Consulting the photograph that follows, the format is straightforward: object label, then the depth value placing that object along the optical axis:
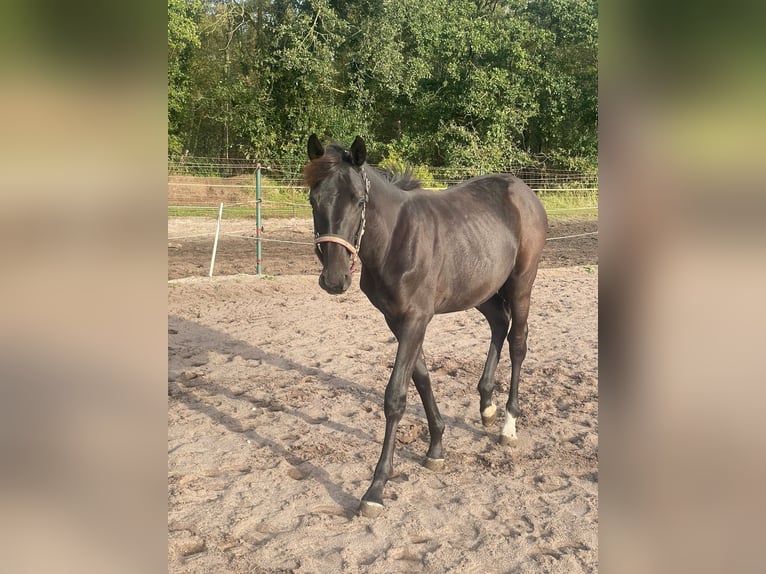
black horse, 2.77
